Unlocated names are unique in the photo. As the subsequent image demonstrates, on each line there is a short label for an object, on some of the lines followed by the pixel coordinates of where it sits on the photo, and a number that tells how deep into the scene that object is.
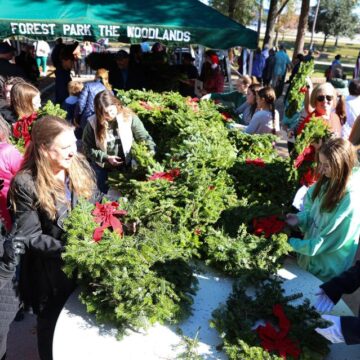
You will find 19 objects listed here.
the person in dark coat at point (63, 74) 8.73
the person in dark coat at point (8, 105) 5.19
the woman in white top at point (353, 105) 6.31
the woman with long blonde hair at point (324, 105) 4.96
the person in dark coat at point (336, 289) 2.47
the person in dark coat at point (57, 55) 9.06
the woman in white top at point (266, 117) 5.51
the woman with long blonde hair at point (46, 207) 2.60
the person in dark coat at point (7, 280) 2.45
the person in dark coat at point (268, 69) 15.40
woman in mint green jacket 2.94
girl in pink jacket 3.34
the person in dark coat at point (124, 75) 8.95
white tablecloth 2.26
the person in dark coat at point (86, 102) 6.39
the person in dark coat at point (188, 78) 11.02
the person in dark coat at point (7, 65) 7.66
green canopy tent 7.49
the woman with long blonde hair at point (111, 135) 4.36
